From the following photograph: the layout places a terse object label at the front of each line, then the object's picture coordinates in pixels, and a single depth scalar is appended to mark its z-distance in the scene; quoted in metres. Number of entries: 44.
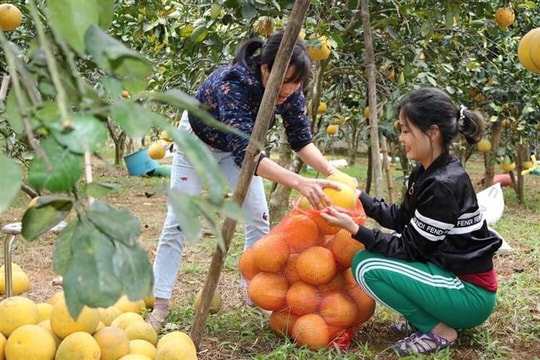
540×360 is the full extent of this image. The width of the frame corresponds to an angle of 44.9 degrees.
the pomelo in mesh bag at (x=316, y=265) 2.52
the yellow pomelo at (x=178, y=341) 2.10
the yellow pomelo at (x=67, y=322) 1.98
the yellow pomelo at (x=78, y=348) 1.92
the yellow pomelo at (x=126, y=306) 2.48
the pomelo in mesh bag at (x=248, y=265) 2.64
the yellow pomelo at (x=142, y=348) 2.11
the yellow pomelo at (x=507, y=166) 6.91
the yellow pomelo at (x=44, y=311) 2.18
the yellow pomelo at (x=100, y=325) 2.08
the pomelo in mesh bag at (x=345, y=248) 2.61
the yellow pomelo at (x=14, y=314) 2.02
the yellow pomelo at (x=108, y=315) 2.29
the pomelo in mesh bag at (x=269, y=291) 2.58
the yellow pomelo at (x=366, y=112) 5.02
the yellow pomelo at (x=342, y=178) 2.62
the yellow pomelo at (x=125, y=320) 2.27
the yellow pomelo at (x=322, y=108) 5.77
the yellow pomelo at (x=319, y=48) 3.19
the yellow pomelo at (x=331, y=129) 6.35
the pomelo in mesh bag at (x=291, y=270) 2.60
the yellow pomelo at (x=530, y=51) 2.16
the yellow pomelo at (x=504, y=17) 4.17
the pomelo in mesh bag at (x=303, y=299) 2.56
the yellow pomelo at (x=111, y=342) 2.00
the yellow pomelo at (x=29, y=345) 1.93
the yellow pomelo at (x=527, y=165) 7.71
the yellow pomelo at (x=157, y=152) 8.07
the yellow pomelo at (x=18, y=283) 2.98
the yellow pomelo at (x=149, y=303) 2.95
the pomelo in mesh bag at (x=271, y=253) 2.58
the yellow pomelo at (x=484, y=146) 7.25
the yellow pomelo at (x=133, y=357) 1.95
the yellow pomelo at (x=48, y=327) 2.02
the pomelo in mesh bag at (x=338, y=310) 2.54
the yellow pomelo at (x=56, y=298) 2.24
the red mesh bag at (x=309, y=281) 2.54
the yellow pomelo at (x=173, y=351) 2.05
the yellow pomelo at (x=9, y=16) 2.86
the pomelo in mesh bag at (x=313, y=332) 2.52
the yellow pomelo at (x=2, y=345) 1.99
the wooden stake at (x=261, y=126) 1.91
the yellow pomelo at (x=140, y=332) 2.23
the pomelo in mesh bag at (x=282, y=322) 2.61
